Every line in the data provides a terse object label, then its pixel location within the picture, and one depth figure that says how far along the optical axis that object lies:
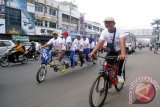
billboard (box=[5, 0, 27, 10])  17.58
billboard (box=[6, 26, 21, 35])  17.24
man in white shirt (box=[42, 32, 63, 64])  5.08
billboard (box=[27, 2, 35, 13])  19.70
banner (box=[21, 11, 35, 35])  19.07
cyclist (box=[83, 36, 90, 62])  7.64
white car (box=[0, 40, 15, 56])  9.39
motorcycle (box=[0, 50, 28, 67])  7.40
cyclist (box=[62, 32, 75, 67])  5.32
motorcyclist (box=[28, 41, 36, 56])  9.80
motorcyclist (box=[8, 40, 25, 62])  7.58
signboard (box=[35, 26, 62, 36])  20.83
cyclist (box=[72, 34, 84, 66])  6.90
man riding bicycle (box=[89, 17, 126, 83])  2.91
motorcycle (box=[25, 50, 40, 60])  9.73
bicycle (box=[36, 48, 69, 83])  4.38
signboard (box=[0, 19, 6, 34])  16.37
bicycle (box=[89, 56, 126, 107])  2.60
